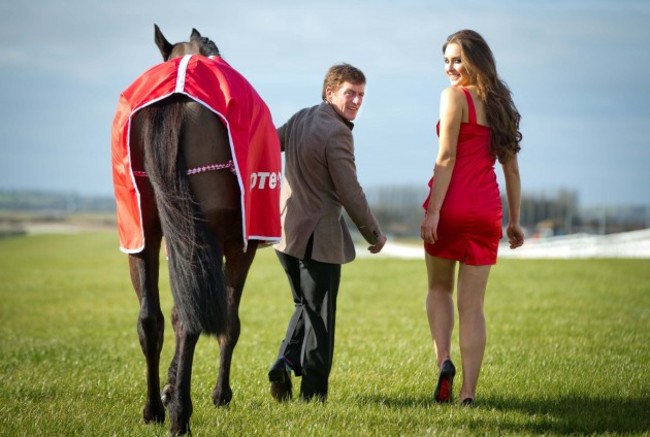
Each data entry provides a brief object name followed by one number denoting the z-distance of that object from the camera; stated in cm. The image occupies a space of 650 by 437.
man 1174
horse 951
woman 1138
